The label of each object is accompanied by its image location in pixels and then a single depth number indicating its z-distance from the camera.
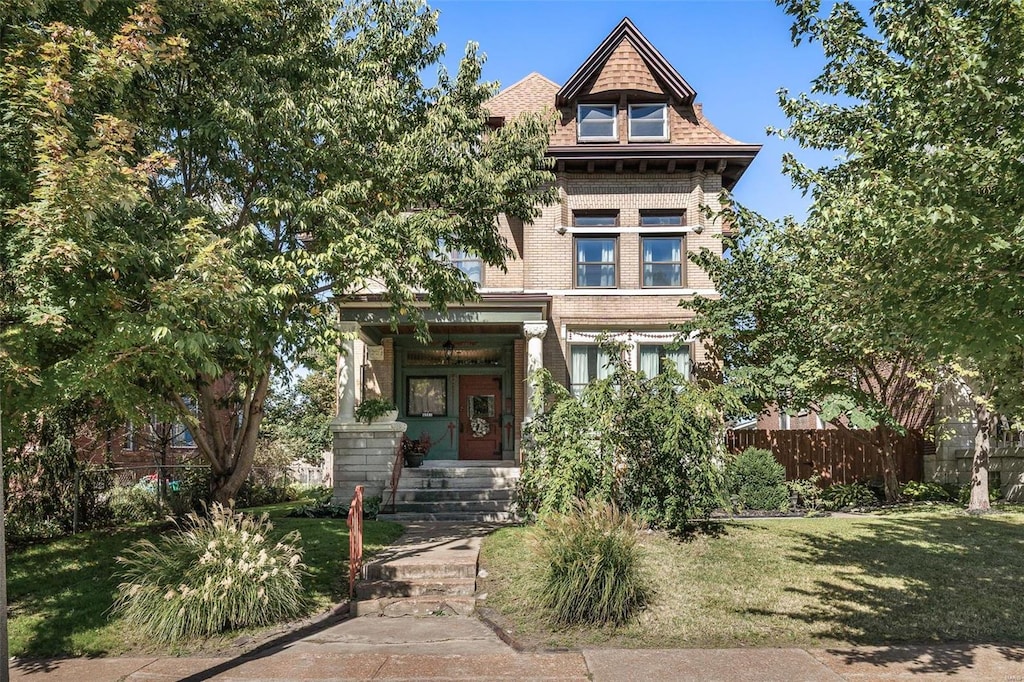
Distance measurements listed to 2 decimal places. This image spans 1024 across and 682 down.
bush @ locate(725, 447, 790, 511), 14.52
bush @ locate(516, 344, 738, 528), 10.46
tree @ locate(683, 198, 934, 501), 14.43
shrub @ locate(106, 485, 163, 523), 13.38
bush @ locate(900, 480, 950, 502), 16.14
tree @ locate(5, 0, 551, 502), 7.44
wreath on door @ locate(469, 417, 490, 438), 19.39
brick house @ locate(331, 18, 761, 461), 17.97
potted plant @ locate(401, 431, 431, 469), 16.62
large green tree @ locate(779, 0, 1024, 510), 5.77
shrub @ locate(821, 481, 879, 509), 15.52
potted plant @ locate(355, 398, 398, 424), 15.82
